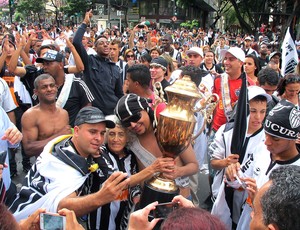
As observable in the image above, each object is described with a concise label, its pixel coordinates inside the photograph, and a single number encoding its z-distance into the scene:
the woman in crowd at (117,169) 2.53
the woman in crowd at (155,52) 7.62
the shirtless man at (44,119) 3.34
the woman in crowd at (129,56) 7.89
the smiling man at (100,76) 4.62
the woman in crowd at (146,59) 6.84
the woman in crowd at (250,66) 5.43
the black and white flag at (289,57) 6.16
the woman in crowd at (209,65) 6.77
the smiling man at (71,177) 1.94
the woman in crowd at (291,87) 4.04
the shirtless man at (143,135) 2.43
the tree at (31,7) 60.59
